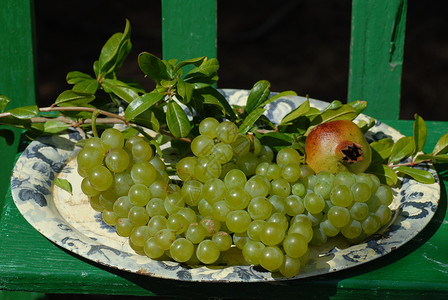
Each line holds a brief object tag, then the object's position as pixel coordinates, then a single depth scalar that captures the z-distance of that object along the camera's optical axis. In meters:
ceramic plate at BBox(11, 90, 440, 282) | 1.00
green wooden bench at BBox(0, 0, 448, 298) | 1.01
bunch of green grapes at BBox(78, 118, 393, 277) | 1.00
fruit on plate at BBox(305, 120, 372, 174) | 1.10
